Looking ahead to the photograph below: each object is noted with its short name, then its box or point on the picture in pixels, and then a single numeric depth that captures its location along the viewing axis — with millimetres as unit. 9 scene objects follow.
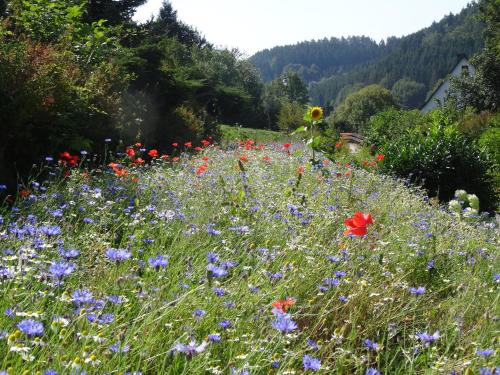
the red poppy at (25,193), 3896
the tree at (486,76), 27688
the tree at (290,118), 32281
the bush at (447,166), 9688
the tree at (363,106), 68438
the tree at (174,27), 48062
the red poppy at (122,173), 4480
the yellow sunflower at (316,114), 5020
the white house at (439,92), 54681
